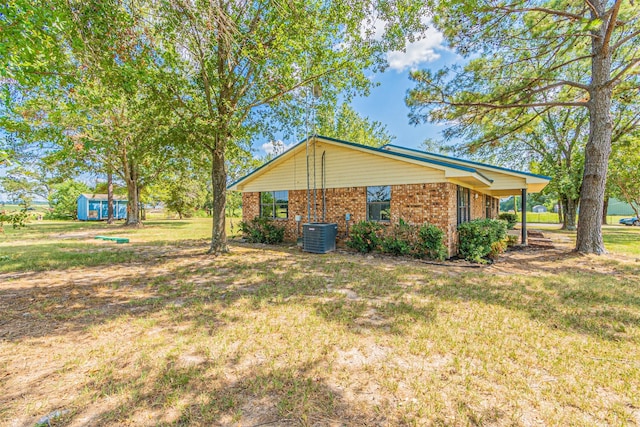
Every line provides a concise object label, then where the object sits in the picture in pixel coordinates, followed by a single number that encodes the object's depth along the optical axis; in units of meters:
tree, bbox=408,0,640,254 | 7.97
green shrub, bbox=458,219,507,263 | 8.54
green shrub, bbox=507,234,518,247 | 12.03
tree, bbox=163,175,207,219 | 31.17
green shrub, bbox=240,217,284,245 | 12.21
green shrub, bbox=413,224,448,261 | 8.40
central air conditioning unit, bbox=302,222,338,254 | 9.79
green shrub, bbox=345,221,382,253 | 9.69
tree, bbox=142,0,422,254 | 7.11
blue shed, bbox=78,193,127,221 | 31.70
